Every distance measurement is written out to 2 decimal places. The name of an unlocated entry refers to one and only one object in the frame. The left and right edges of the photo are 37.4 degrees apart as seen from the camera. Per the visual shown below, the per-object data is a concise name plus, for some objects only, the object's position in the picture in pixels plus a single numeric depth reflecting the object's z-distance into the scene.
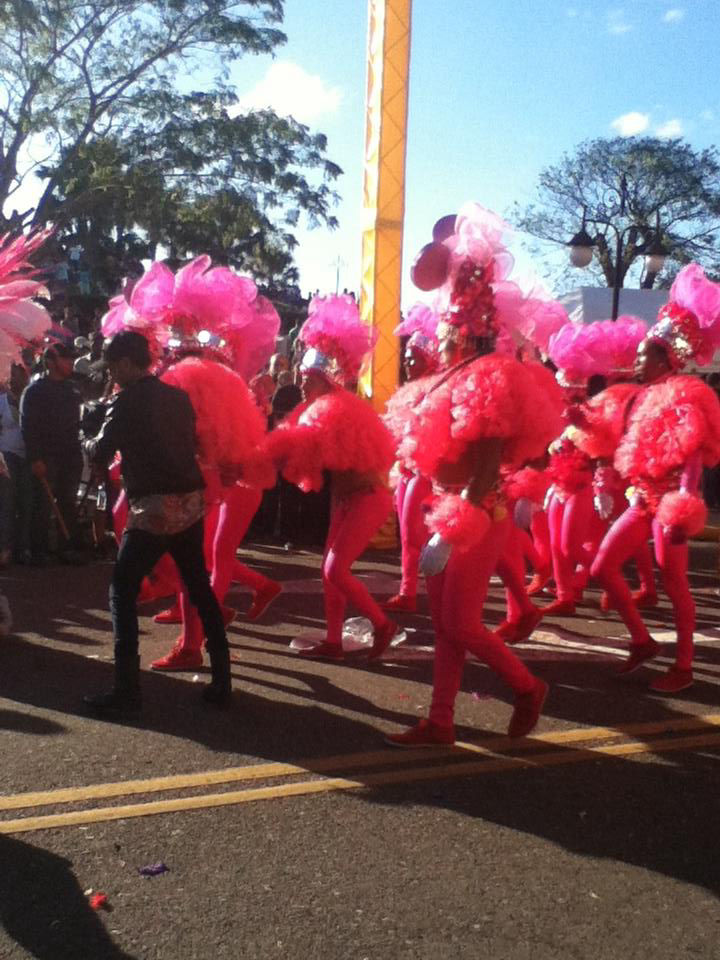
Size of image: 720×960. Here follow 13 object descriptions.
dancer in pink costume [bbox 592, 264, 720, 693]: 5.59
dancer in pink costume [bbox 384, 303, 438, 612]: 7.45
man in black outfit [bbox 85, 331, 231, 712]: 4.95
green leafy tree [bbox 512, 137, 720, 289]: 42.91
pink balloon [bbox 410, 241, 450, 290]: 4.79
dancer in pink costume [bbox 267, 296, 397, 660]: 6.12
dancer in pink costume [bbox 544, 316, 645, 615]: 7.86
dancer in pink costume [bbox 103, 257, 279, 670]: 5.83
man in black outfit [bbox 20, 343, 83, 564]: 9.34
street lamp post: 18.23
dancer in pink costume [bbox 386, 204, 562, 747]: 4.35
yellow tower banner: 10.55
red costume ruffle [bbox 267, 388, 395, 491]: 6.09
